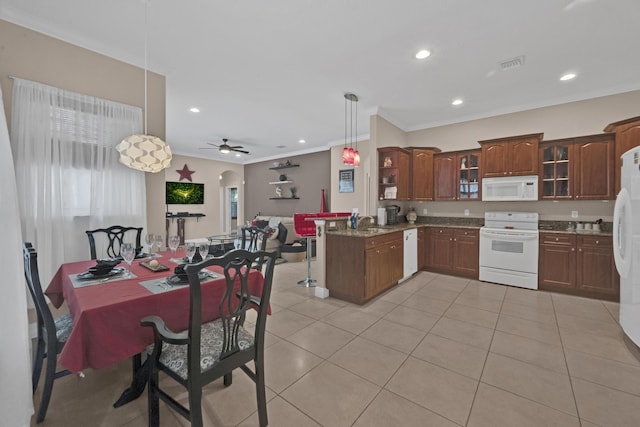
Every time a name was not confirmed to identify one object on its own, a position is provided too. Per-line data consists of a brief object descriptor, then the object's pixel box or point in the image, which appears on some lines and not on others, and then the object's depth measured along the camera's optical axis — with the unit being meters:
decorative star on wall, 8.31
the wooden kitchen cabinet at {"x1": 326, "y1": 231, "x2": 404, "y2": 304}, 3.34
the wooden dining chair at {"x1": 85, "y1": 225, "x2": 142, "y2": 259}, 2.52
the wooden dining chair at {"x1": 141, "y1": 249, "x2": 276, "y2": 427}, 1.26
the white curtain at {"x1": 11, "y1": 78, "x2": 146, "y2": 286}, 2.34
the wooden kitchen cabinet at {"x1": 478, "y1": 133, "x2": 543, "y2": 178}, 4.05
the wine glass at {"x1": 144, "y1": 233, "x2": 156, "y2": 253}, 2.43
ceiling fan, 6.28
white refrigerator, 2.25
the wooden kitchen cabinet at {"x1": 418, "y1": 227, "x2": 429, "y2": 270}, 4.82
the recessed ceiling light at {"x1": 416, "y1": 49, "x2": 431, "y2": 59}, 2.82
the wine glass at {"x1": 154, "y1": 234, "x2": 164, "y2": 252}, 2.50
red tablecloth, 1.27
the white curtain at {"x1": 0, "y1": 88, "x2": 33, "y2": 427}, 1.12
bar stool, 4.12
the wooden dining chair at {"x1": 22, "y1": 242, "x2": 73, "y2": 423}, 1.41
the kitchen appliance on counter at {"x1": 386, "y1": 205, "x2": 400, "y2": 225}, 4.79
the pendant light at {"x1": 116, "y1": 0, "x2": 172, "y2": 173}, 2.18
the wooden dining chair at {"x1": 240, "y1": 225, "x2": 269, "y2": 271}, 2.47
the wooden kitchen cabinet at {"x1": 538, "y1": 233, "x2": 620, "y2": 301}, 3.43
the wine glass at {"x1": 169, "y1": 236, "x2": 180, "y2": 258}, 2.37
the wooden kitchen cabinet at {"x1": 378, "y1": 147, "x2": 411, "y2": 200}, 4.66
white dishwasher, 4.30
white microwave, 4.07
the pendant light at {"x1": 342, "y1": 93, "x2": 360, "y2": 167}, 3.97
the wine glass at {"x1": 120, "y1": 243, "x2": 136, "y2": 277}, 1.94
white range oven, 3.93
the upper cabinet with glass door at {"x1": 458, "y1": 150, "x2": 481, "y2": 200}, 4.68
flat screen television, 8.12
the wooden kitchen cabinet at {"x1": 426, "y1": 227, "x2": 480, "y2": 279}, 4.49
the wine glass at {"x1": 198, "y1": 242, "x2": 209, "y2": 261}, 2.10
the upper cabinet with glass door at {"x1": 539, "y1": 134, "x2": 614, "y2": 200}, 3.62
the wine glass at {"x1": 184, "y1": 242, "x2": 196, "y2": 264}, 2.18
